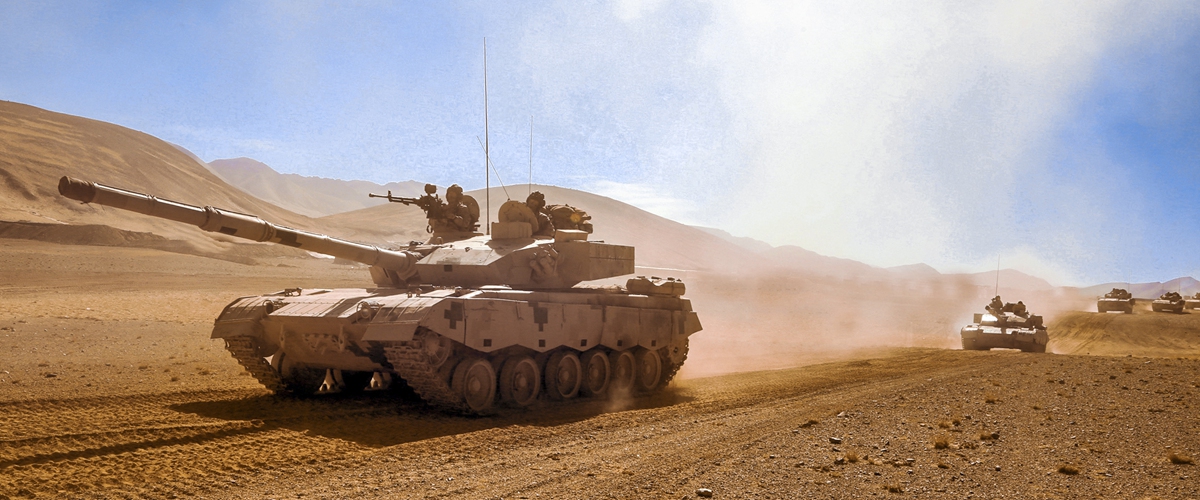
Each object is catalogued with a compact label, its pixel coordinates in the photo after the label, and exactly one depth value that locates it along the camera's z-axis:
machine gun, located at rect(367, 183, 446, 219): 15.77
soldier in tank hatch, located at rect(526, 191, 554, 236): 15.93
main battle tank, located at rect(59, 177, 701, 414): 11.60
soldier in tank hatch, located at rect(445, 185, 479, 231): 15.86
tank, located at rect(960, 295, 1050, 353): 25.89
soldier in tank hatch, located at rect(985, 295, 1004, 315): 28.48
